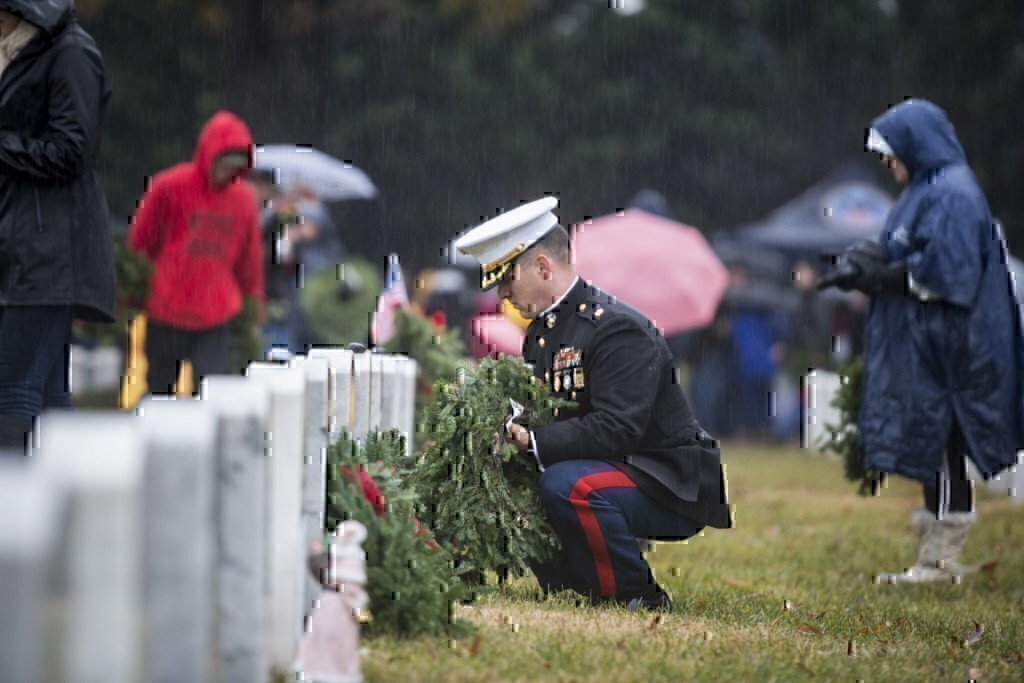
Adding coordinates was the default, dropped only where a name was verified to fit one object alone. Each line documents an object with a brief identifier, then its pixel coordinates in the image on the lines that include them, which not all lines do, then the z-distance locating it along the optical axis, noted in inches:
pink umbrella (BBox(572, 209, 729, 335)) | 1197.7
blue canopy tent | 2026.3
